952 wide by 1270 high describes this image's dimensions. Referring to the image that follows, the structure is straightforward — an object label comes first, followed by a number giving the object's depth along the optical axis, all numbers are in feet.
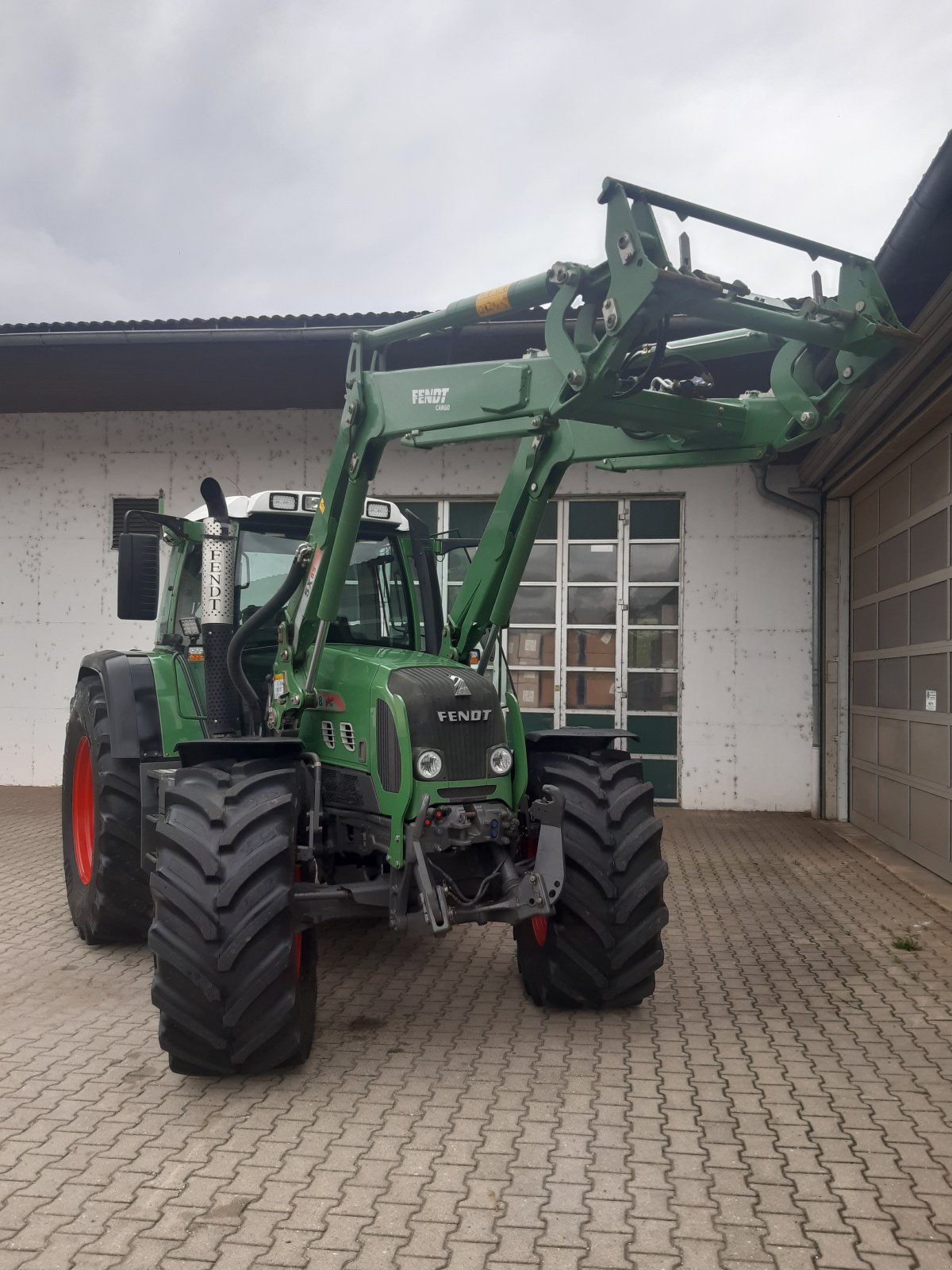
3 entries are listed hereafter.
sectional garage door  27.14
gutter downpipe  37.52
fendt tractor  13.21
